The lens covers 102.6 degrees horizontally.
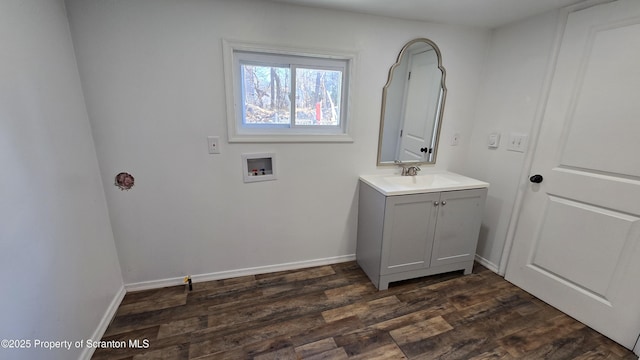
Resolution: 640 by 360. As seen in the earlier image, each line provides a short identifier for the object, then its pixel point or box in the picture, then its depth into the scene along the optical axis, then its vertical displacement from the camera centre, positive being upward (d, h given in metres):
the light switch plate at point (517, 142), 1.99 -0.17
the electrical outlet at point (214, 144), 1.84 -0.23
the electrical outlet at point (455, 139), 2.39 -0.19
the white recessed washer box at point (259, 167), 1.94 -0.41
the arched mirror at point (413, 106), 2.11 +0.09
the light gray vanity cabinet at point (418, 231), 1.92 -0.88
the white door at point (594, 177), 1.49 -0.35
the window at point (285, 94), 1.84 +0.14
